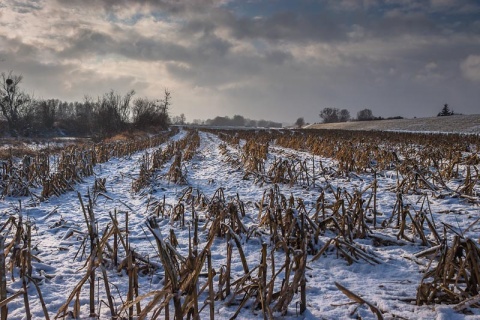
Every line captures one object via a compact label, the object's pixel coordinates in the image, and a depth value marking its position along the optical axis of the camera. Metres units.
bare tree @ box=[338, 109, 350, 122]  107.75
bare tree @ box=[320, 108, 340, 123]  98.16
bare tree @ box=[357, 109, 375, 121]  109.43
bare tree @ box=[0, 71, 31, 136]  40.78
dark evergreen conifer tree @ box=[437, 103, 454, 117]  53.42
